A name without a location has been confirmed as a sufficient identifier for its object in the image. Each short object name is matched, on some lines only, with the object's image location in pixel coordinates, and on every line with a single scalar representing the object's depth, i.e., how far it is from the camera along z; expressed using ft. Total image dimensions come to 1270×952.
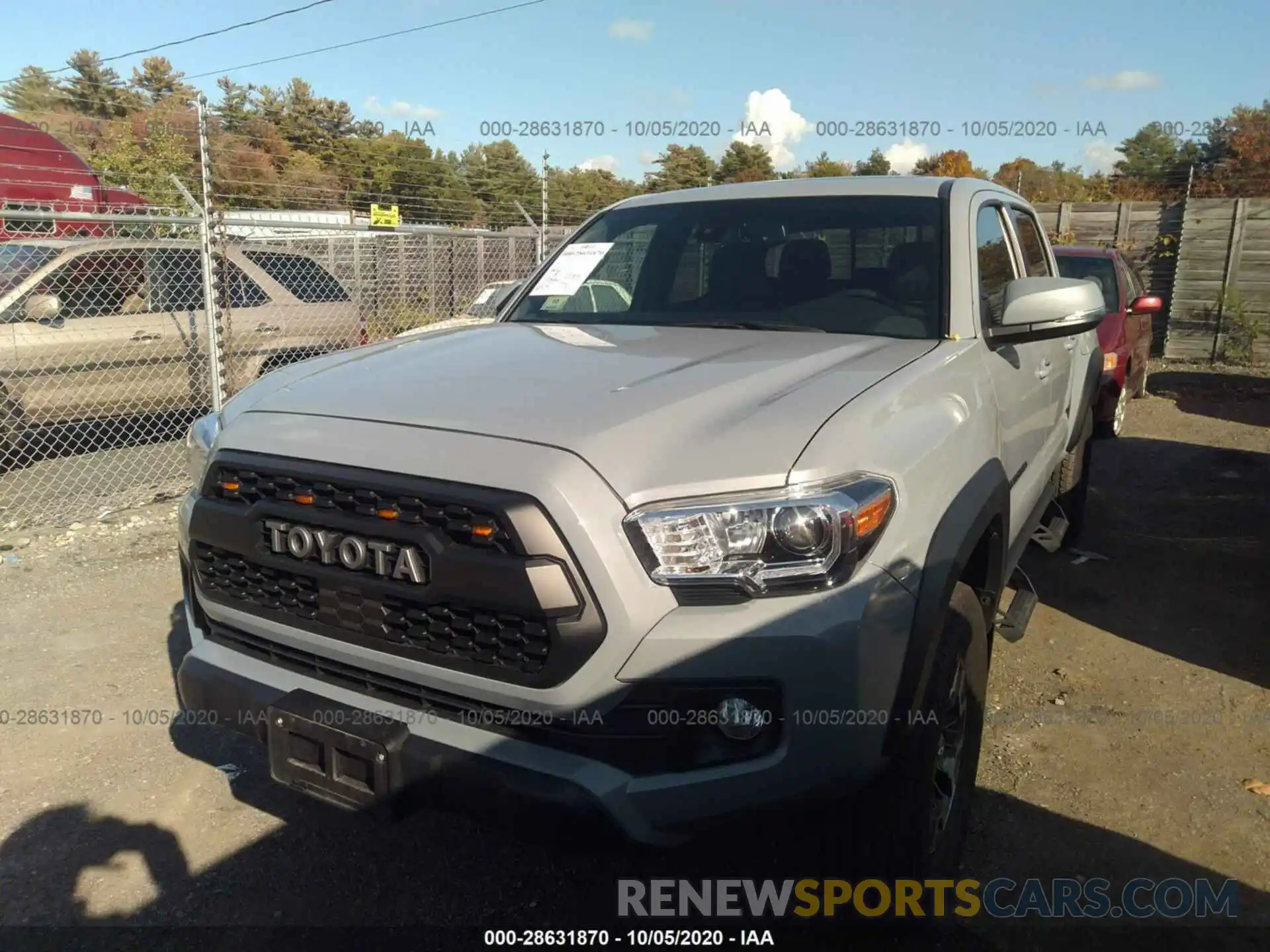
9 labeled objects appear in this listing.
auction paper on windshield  12.21
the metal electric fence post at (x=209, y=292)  20.93
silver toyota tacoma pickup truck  6.38
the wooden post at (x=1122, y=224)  48.16
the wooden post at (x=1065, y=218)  49.80
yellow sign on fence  36.17
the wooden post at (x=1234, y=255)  44.29
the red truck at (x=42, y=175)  48.01
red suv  26.43
